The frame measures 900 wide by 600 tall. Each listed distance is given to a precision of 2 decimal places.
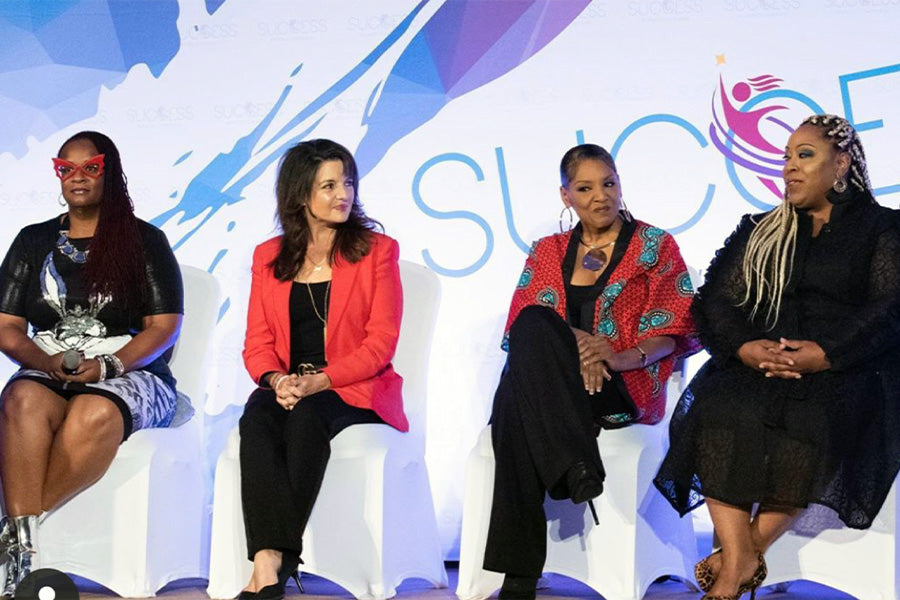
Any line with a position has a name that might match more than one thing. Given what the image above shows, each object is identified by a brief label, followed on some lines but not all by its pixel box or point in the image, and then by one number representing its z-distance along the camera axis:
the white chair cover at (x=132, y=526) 8.24
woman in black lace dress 7.31
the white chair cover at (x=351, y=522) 8.05
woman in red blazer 8.14
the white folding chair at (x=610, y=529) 7.96
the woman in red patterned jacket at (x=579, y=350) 7.61
